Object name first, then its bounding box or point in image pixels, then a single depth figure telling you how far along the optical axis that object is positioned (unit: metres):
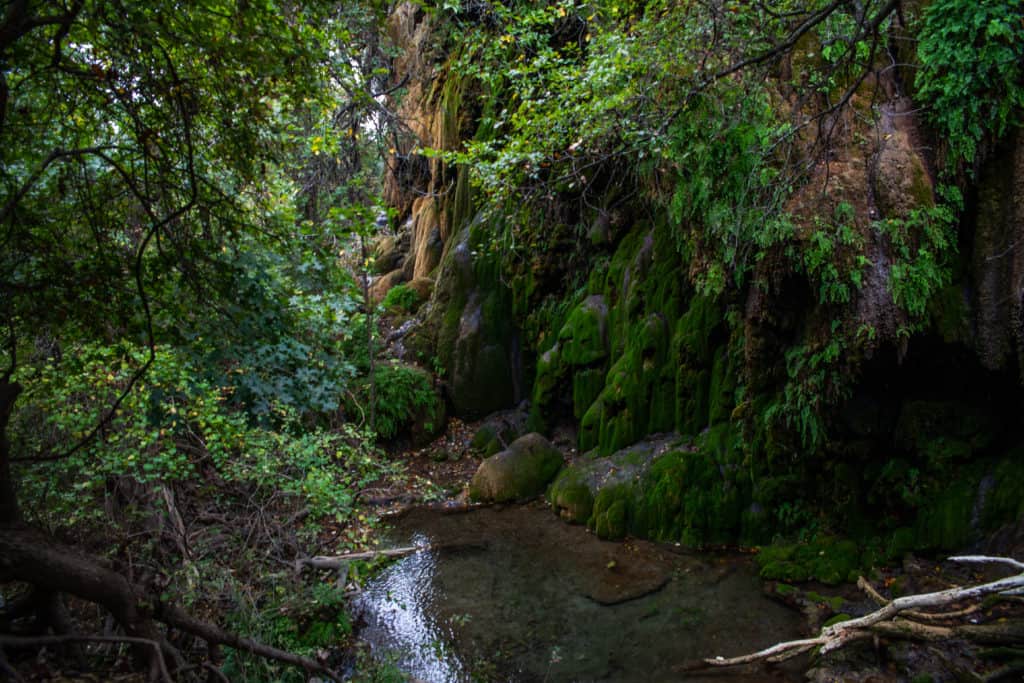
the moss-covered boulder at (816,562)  6.13
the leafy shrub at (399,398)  11.82
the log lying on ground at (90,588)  3.12
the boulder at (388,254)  18.61
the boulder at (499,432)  11.70
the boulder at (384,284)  16.99
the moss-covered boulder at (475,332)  12.79
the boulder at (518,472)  9.50
